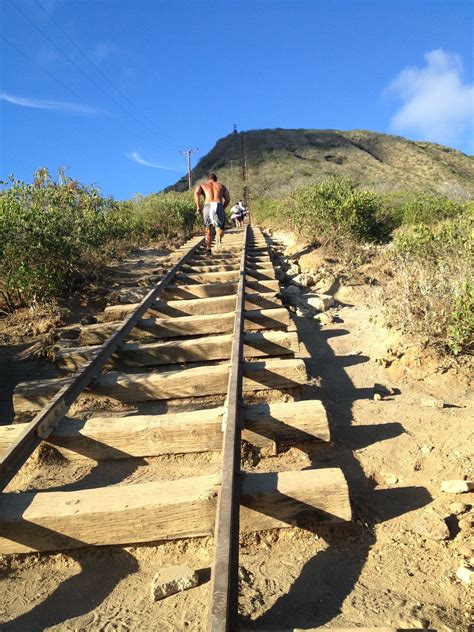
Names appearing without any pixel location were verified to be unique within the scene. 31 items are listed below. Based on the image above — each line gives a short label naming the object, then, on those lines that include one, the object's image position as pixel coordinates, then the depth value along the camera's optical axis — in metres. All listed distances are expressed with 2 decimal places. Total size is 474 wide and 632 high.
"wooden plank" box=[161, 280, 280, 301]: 6.07
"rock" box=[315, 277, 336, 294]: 6.98
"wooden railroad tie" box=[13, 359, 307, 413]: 3.47
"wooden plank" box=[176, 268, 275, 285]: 6.77
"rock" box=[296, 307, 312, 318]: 5.96
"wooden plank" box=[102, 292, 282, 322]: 5.33
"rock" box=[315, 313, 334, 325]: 5.69
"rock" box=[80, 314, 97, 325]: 4.99
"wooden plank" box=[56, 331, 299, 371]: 4.09
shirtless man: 8.90
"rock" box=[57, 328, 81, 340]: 4.68
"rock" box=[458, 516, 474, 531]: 2.13
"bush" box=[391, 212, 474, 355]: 3.88
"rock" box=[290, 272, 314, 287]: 7.28
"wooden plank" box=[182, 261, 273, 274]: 7.49
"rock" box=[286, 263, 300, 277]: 7.83
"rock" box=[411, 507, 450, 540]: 2.10
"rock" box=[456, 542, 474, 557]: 1.98
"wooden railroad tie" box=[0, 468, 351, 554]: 2.06
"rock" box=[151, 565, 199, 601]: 1.83
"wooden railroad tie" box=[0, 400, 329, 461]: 2.75
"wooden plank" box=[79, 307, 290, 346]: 4.69
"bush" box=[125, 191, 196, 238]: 13.46
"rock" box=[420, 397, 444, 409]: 3.41
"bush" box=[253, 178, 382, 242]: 9.28
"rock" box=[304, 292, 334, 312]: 6.13
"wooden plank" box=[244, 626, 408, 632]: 1.45
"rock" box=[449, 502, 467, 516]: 2.25
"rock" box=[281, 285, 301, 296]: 6.66
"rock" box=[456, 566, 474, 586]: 1.81
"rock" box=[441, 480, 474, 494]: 2.38
